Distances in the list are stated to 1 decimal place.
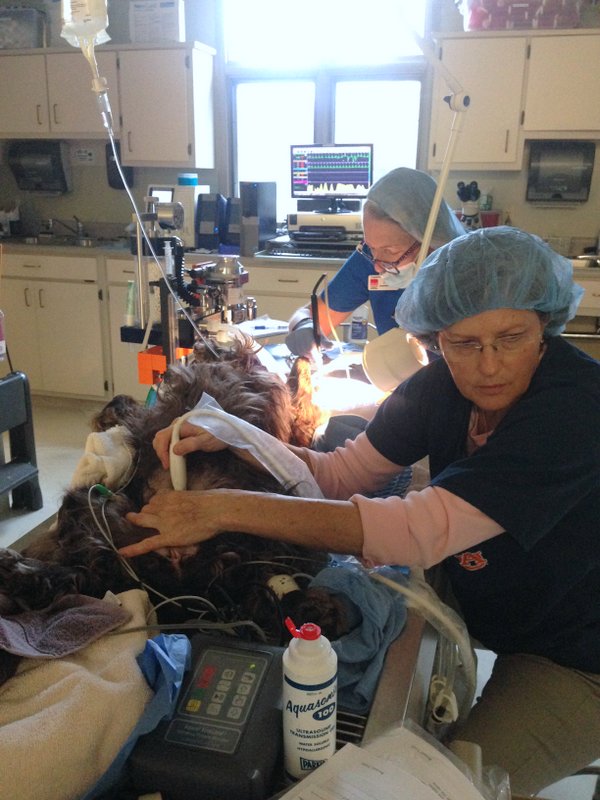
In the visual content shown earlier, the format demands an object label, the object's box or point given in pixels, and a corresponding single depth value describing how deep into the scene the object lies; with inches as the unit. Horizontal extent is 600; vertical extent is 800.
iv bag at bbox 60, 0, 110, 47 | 57.2
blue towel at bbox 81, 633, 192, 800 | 26.8
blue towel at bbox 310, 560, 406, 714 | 33.2
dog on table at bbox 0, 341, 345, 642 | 36.3
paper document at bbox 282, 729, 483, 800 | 26.5
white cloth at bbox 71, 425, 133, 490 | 47.8
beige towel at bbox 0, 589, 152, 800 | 25.1
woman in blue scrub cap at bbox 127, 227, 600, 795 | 39.0
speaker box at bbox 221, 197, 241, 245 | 160.6
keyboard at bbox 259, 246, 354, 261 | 152.5
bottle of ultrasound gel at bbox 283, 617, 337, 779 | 27.2
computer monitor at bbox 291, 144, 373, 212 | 151.6
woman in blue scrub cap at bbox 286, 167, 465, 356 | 70.5
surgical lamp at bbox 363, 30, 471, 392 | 57.6
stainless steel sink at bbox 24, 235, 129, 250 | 169.8
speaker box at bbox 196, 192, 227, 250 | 160.1
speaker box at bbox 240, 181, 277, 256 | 152.7
